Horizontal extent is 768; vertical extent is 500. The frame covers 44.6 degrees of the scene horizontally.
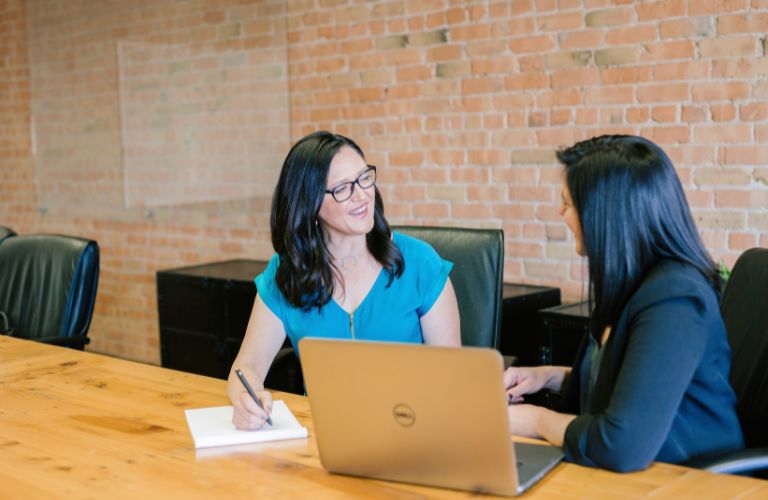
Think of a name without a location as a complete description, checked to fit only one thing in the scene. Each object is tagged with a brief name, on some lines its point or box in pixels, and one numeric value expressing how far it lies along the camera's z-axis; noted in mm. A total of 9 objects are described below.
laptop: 1347
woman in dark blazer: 1495
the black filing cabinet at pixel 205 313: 4172
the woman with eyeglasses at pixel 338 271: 2299
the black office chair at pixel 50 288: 3312
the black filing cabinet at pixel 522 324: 3461
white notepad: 1778
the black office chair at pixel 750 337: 1963
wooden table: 1474
